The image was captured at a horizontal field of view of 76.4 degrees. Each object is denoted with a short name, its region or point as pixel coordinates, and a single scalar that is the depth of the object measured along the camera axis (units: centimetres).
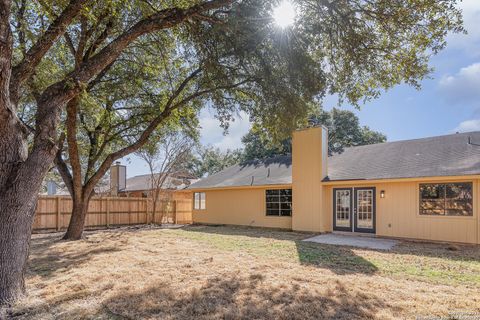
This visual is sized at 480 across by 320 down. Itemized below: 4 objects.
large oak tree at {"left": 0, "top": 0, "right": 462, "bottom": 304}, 419
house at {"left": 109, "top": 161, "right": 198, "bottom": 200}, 2100
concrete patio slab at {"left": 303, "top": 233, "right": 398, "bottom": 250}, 929
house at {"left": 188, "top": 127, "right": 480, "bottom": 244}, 971
